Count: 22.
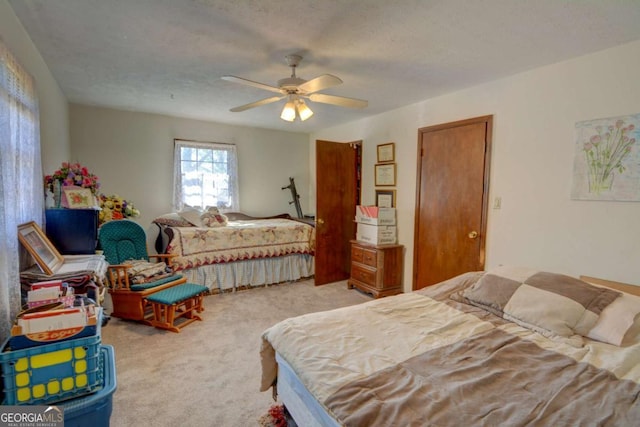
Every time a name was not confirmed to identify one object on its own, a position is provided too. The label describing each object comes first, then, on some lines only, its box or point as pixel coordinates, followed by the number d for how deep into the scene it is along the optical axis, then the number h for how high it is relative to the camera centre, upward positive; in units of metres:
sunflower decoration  3.17 -0.21
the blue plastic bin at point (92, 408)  1.07 -0.79
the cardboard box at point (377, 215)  3.71 -0.26
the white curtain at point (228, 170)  4.61 +0.34
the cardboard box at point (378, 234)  3.72 -0.49
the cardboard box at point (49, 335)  1.06 -0.53
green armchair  2.90 -0.82
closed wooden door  2.97 -0.03
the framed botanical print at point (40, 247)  1.69 -0.35
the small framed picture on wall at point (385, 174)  3.95 +0.28
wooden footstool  2.79 -1.09
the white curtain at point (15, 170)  1.31 +0.10
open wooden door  4.18 -0.17
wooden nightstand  3.67 -0.91
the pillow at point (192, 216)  4.13 -0.33
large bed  1.01 -0.70
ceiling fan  2.15 +0.78
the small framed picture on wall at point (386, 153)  3.95 +0.56
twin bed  3.71 -0.76
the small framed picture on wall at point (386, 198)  3.98 -0.04
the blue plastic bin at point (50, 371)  1.04 -0.64
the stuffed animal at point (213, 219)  4.14 -0.37
